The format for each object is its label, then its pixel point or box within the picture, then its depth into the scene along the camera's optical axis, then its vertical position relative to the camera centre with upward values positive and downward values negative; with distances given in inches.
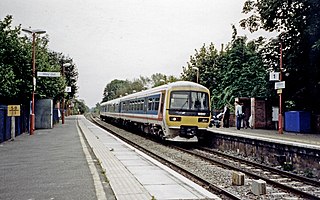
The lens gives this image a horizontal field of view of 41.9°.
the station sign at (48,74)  973.8 +92.7
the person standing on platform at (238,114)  1060.5 -0.4
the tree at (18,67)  931.3 +119.8
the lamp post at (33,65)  1006.1 +117.4
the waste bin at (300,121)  994.7 -17.4
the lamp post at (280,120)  935.0 -14.9
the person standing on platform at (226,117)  1197.7 -9.1
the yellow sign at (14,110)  823.8 +6.9
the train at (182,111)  785.6 +5.2
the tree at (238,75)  1569.9 +152.4
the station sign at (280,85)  875.9 +61.8
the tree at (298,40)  956.0 +179.1
